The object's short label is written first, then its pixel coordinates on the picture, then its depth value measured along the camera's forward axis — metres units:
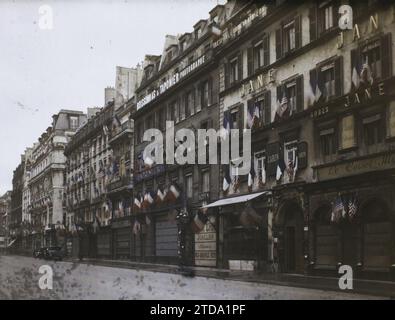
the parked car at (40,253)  62.79
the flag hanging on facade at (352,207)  25.75
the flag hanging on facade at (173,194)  39.72
